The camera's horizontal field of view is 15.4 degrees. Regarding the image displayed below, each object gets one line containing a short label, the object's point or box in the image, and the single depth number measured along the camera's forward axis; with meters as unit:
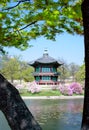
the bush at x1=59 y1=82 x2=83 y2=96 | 33.78
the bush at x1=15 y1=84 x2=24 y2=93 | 35.92
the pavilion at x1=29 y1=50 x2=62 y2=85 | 43.81
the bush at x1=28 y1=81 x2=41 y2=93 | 34.00
